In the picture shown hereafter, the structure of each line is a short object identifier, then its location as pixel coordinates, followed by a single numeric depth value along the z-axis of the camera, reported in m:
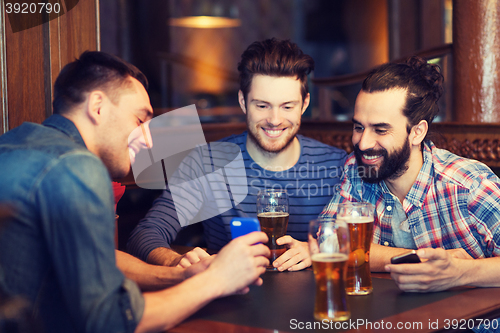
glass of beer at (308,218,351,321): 1.12
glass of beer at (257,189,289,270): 1.60
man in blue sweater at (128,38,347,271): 2.12
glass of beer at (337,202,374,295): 1.31
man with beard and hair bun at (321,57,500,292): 1.66
